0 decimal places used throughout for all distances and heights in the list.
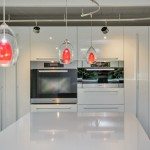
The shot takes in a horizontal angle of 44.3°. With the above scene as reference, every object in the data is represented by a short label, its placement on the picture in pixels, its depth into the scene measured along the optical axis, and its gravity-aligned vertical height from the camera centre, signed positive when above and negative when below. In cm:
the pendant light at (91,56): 228 +21
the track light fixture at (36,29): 272 +65
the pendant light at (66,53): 198 +22
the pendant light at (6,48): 120 +17
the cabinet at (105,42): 301 +51
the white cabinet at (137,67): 299 +10
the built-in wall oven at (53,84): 302 -18
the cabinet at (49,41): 302 +52
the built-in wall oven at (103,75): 301 -4
